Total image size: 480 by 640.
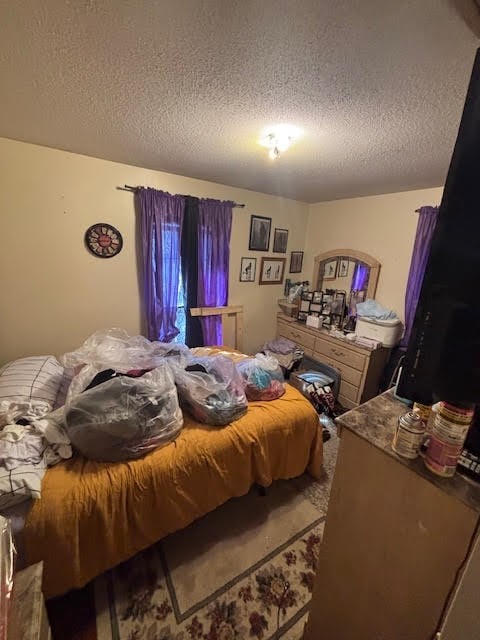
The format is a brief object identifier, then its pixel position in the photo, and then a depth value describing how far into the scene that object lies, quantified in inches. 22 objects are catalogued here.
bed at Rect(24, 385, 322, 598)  42.4
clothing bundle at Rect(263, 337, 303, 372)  124.3
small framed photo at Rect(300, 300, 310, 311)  134.3
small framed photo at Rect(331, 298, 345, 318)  126.2
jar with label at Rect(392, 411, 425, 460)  26.3
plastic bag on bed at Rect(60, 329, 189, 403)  65.9
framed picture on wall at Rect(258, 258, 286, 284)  138.0
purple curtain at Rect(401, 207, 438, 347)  97.0
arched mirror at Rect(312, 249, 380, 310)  119.3
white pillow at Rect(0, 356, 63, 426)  54.2
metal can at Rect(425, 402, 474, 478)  23.0
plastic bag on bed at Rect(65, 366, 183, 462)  49.3
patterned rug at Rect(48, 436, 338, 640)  45.4
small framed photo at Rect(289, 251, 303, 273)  147.4
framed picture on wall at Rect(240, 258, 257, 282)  130.9
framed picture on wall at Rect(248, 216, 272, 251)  129.0
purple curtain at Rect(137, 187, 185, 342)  99.0
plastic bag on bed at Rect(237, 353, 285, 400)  73.8
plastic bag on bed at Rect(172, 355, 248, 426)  61.9
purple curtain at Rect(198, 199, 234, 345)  112.1
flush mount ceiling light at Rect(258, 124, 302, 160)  59.9
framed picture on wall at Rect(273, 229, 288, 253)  137.9
